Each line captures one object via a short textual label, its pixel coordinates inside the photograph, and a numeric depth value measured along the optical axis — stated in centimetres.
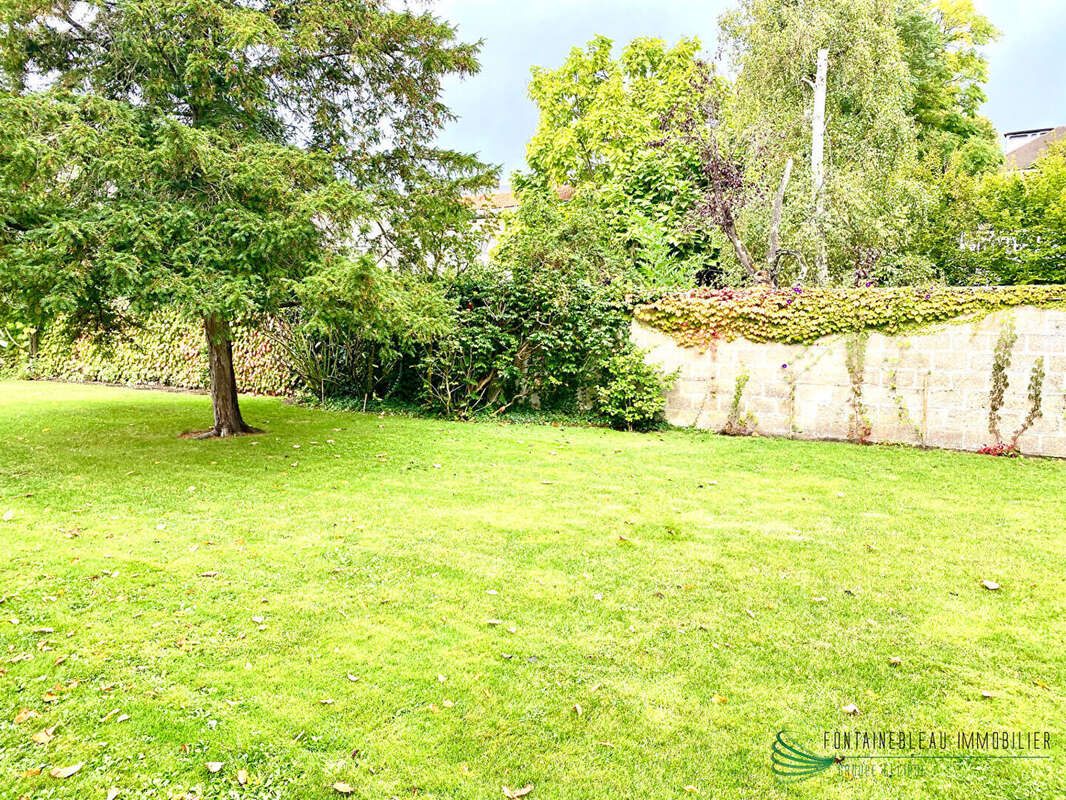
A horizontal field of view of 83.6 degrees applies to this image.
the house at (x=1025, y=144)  2775
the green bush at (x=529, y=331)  1000
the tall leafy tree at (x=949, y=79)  1877
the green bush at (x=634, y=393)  949
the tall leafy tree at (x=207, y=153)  516
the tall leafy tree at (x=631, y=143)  1409
